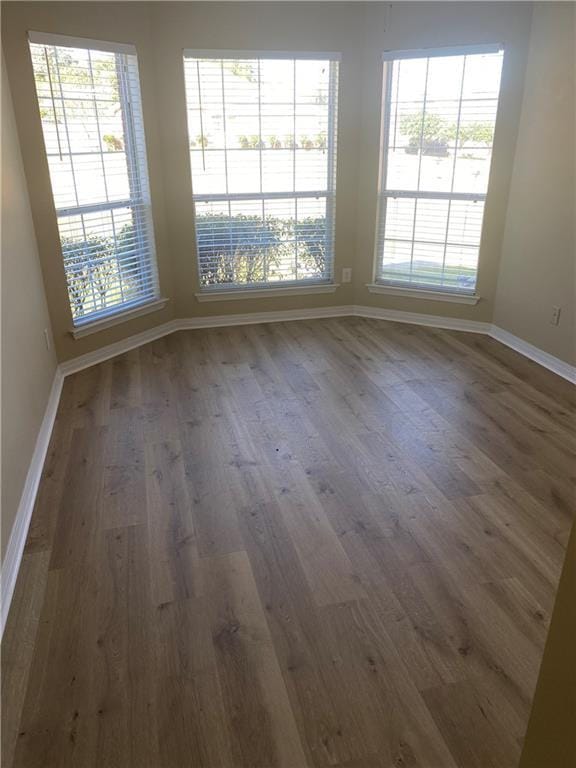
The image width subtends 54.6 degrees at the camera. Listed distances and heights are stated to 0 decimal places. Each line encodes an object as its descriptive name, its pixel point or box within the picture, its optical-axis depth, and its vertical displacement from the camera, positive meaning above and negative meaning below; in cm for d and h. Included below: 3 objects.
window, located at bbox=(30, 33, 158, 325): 340 -9
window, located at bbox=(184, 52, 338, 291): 411 -10
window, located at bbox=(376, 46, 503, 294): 400 -9
